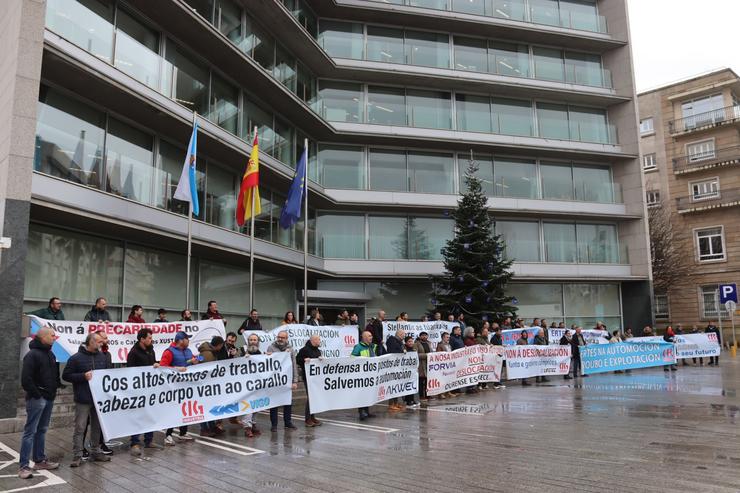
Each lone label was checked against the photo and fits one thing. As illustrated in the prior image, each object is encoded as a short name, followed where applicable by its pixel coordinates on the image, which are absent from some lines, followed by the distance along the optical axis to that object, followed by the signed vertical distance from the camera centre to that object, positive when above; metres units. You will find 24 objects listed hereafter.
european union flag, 19.61 +4.07
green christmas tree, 24.80 +2.00
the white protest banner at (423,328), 19.70 -0.33
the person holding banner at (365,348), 13.47 -0.67
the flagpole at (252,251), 18.16 +2.18
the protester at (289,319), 16.39 +0.01
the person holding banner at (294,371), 11.44 -1.06
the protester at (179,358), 10.34 -0.67
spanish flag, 18.30 +4.14
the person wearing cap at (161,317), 14.63 +0.08
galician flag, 16.45 +3.86
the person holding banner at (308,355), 11.90 -0.75
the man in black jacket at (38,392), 8.01 -0.99
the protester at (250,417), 10.66 -1.79
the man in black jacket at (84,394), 8.70 -1.10
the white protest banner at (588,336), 23.66 -0.79
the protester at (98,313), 13.07 +0.19
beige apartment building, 43.88 +10.63
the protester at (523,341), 20.07 -0.83
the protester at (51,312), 12.44 +0.21
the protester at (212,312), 14.91 +0.21
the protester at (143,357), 9.73 -0.61
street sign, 28.46 +1.07
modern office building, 14.79 +6.41
